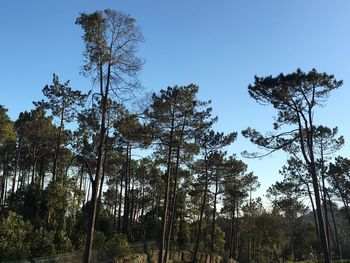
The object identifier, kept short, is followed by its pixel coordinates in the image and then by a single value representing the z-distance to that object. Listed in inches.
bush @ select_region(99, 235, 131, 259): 976.9
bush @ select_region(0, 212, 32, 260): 725.3
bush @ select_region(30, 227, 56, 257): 823.7
